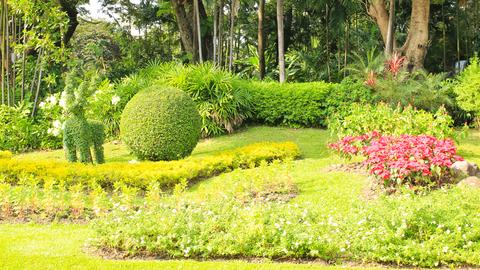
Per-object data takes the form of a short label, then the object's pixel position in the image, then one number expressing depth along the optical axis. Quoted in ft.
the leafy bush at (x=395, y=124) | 34.32
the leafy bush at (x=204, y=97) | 46.65
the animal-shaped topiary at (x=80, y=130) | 35.50
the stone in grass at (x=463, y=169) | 27.14
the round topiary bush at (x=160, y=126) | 36.96
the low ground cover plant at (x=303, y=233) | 18.75
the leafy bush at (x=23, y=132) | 47.19
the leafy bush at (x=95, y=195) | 25.30
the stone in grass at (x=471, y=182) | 25.41
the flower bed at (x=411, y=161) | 25.72
